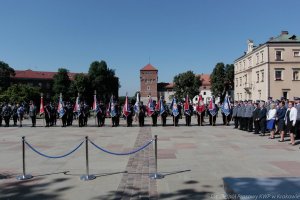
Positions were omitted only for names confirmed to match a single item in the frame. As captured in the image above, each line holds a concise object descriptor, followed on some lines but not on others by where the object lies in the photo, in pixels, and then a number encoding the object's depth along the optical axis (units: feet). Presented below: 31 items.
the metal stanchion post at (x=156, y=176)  27.19
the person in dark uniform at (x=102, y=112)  83.24
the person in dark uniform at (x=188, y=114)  82.72
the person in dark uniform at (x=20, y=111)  89.23
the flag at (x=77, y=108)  82.53
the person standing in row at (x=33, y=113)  84.58
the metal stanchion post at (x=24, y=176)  27.68
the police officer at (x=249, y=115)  63.46
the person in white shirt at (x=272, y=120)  52.90
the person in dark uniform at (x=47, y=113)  85.15
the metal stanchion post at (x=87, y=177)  27.07
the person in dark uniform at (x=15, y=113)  89.45
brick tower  453.99
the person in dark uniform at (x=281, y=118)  49.06
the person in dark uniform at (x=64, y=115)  83.41
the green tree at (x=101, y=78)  297.12
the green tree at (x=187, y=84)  344.90
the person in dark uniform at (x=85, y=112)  84.00
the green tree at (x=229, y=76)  329.52
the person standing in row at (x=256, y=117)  58.65
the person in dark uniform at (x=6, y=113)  85.87
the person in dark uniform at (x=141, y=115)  82.58
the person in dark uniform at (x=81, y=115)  82.28
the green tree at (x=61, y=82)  290.56
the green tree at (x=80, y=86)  279.49
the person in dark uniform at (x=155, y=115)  83.28
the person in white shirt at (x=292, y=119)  44.96
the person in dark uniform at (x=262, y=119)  57.11
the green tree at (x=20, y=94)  208.46
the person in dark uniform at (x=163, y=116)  83.12
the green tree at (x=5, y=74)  316.50
